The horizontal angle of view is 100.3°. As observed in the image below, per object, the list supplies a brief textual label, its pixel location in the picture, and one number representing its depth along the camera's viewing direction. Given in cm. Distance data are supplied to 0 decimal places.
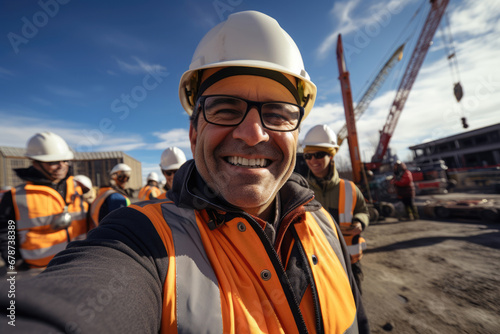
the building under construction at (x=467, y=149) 3197
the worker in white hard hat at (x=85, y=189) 389
